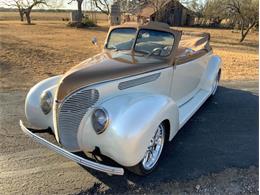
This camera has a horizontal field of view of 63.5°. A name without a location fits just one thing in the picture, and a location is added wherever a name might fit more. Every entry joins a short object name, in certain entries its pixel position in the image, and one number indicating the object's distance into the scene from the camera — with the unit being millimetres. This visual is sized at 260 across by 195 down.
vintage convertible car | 2255
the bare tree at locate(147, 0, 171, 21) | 15773
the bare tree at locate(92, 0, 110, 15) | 22155
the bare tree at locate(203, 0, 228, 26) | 19342
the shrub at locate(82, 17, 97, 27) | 25438
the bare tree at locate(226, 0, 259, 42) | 16124
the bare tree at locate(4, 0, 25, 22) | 31709
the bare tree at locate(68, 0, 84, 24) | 27090
